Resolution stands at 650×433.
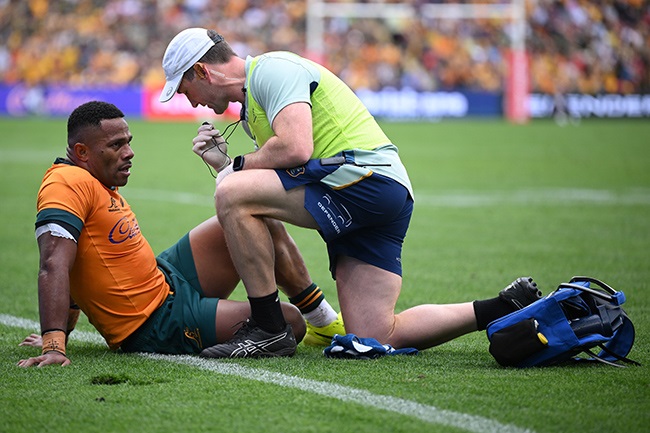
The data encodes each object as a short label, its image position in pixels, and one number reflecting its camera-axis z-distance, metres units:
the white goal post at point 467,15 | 58.50
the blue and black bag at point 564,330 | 9.48
